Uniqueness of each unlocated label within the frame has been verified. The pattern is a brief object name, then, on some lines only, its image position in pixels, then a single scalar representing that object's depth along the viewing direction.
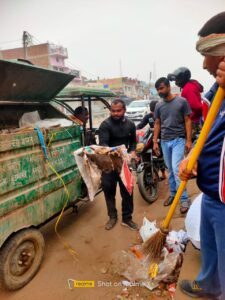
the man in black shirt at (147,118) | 5.32
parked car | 17.02
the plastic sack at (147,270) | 2.26
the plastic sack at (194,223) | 2.29
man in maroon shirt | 4.05
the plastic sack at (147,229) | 2.96
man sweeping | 1.14
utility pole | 19.75
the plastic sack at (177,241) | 2.60
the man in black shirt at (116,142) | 3.31
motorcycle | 4.25
